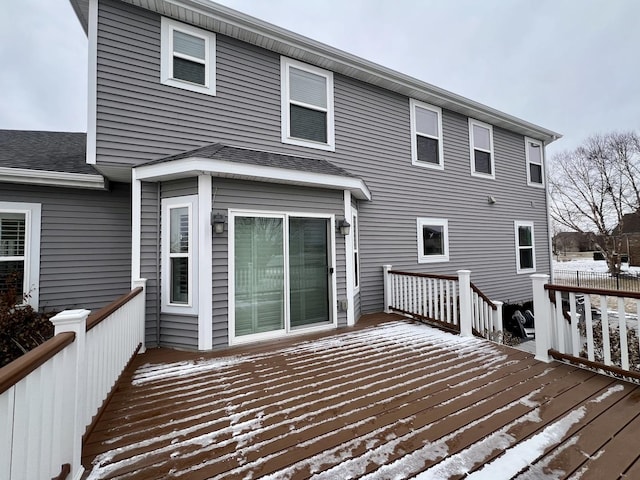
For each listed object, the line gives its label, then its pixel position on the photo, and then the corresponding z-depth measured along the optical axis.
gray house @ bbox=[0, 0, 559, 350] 4.11
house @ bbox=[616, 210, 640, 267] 22.54
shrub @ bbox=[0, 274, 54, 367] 3.95
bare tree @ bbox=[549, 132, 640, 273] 19.17
